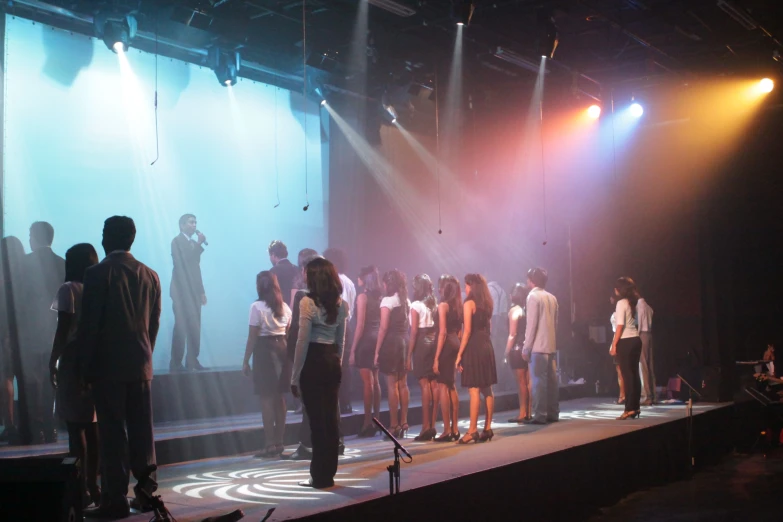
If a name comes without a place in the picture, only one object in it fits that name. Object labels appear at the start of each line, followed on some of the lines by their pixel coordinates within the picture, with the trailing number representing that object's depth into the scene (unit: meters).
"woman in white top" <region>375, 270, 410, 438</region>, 6.78
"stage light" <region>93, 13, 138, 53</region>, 7.79
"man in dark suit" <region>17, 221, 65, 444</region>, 6.11
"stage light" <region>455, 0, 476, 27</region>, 8.97
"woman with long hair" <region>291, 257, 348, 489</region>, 4.66
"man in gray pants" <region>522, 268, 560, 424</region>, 7.67
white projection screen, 7.70
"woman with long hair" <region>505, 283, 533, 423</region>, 8.04
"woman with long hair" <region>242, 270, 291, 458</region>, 6.03
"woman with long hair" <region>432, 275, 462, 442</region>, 6.60
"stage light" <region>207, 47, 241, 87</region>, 9.05
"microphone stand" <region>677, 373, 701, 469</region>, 7.86
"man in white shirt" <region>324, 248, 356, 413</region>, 7.02
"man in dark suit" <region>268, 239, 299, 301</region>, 7.39
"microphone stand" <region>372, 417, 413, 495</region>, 4.34
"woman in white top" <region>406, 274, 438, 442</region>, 6.86
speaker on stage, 2.96
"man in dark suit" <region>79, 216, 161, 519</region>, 3.93
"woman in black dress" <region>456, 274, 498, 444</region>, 6.57
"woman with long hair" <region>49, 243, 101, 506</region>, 4.15
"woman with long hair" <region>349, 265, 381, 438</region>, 6.89
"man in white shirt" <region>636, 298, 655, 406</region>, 9.37
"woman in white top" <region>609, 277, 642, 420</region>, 8.12
